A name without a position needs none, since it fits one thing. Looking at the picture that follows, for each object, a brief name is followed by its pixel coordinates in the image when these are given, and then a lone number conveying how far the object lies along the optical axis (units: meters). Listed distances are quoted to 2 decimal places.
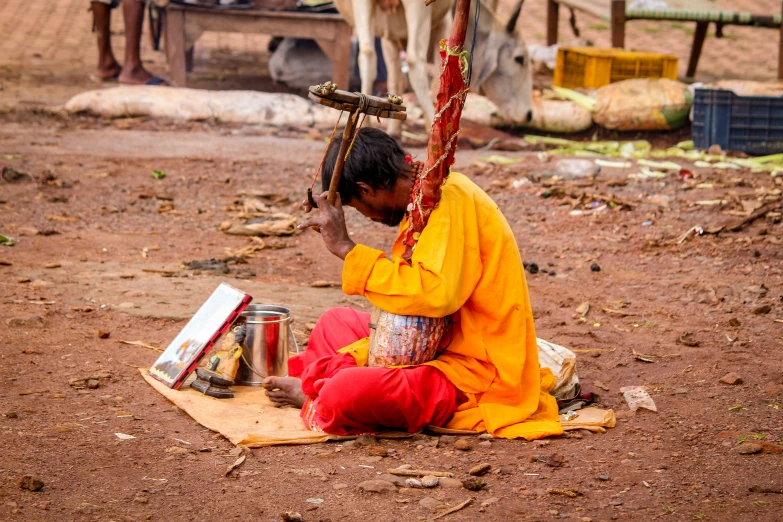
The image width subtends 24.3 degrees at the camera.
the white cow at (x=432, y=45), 17.11
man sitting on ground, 5.68
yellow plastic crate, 20.94
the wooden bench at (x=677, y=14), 22.19
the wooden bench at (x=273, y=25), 20.44
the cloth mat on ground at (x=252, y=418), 6.07
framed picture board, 6.92
